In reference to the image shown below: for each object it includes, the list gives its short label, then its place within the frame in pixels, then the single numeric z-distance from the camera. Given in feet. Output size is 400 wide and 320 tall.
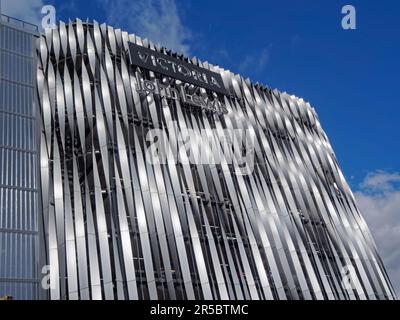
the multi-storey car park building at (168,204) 102.42
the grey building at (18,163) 93.09
